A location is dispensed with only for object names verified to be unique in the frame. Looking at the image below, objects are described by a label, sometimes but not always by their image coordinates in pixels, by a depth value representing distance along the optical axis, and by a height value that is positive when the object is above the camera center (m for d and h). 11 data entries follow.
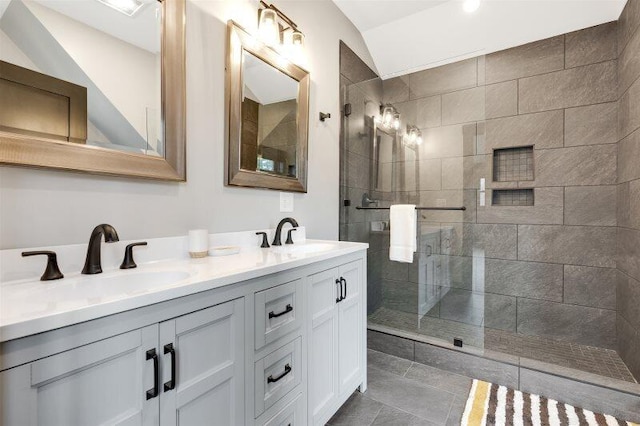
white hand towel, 2.32 -0.17
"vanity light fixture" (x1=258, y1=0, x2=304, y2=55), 1.62 +1.05
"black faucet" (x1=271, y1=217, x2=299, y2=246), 1.73 -0.13
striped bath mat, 1.52 -1.07
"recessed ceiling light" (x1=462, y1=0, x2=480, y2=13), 2.09 +1.47
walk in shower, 2.23 +0.13
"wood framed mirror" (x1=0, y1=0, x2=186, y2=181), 0.89 +0.43
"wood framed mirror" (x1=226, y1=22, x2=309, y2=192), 1.53 +0.55
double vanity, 0.59 -0.35
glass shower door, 2.36 -0.05
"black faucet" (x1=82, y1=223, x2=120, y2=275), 0.97 -0.12
